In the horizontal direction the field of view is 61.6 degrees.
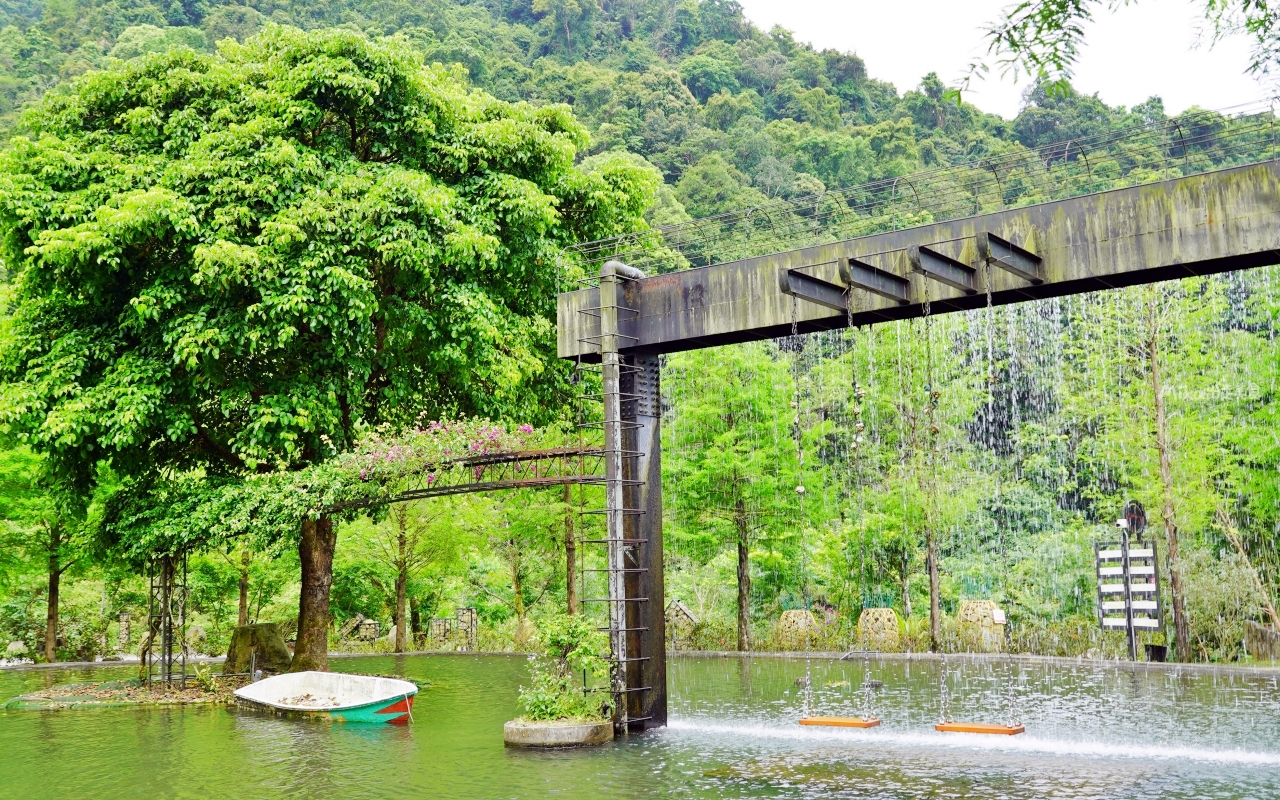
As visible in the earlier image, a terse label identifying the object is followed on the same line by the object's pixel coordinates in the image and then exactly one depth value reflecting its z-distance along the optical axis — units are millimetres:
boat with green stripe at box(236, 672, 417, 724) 16688
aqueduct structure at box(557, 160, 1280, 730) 11125
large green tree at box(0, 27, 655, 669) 18500
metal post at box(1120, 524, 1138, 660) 22703
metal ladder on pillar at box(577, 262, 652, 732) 14086
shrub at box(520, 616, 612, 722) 13883
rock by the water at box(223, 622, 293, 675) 23594
